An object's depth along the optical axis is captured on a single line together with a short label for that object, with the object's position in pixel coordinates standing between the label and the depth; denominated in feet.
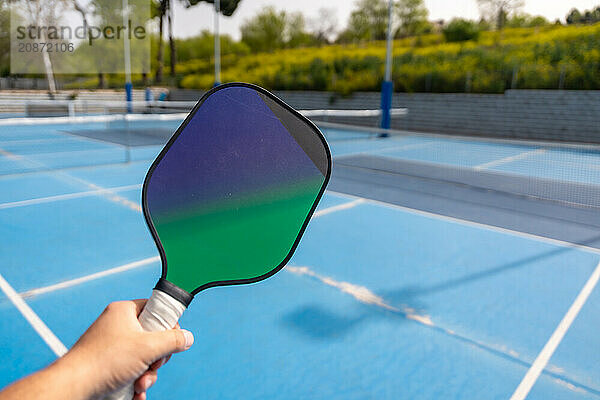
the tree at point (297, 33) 240.73
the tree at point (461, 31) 137.59
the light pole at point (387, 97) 55.49
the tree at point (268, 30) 231.50
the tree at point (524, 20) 191.72
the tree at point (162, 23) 145.87
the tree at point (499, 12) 146.84
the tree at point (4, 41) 135.34
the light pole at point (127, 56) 72.84
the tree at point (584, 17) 133.57
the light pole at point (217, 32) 79.51
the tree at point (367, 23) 217.56
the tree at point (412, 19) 218.59
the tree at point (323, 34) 227.36
